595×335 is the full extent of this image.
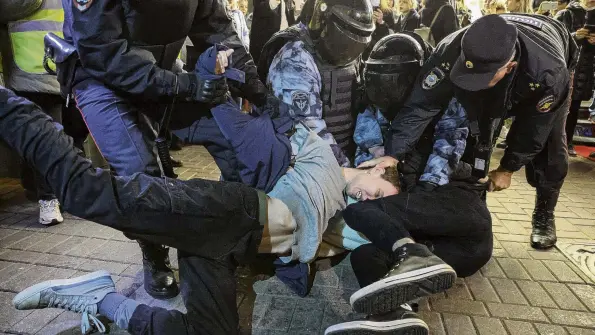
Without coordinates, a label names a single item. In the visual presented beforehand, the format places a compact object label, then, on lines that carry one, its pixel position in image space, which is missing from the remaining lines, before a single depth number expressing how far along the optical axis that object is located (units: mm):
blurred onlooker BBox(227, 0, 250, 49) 5070
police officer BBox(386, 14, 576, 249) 2688
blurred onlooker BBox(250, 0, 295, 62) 5379
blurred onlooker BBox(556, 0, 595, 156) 5797
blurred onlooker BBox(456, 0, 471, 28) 8141
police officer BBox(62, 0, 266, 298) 2209
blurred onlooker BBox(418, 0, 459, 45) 5840
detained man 1934
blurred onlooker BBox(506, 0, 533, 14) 5988
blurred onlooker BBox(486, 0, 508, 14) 6160
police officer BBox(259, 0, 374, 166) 2967
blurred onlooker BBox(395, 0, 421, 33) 6398
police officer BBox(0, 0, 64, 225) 3439
